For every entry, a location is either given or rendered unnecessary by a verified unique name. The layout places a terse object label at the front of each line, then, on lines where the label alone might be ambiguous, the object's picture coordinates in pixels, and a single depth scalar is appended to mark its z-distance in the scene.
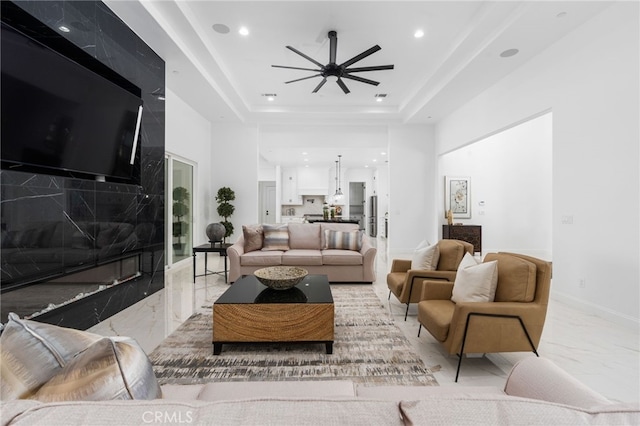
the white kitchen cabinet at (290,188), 12.29
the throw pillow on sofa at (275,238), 4.77
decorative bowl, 2.57
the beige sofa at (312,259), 4.34
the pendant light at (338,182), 10.76
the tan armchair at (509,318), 1.99
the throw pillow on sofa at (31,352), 0.74
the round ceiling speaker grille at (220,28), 3.81
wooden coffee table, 2.35
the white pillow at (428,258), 3.14
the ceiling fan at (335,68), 3.81
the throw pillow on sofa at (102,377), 0.66
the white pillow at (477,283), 2.15
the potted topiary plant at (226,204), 7.20
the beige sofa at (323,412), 0.52
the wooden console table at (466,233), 7.17
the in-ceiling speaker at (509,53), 3.95
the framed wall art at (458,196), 7.59
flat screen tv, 2.19
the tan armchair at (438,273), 2.99
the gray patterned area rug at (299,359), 2.08
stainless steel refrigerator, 11.71
